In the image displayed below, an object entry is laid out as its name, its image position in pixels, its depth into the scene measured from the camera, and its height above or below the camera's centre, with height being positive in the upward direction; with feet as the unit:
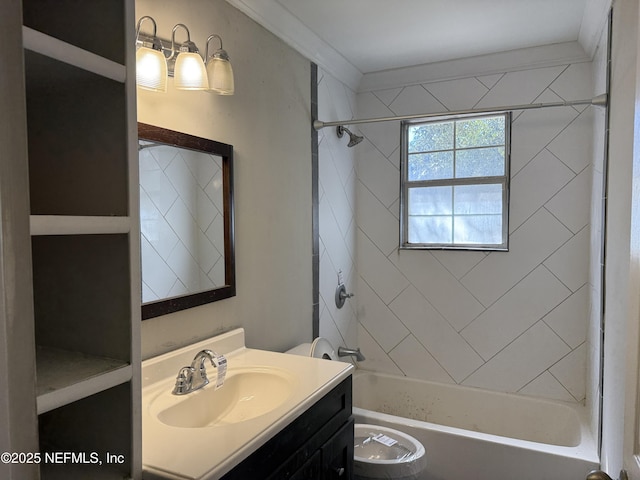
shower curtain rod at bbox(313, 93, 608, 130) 6.53 +1.75
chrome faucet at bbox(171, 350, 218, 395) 4.61 -1.70
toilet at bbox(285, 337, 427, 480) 6.31 -3.55
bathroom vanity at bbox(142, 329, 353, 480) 3.34 -1.84
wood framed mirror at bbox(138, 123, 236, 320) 4.80 -0.04
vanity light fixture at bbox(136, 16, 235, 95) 4.42 +1.65
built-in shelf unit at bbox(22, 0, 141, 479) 2.77 -0.13
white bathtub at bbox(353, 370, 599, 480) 6.62 -3.80
